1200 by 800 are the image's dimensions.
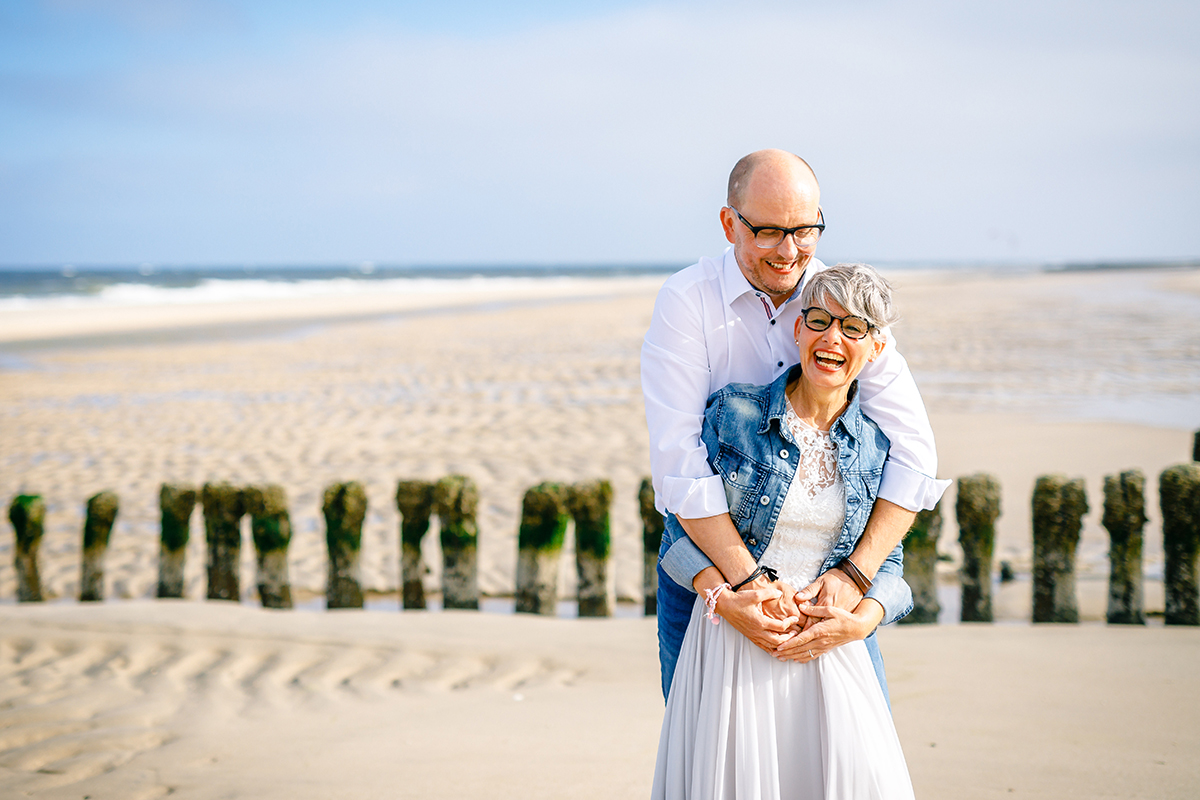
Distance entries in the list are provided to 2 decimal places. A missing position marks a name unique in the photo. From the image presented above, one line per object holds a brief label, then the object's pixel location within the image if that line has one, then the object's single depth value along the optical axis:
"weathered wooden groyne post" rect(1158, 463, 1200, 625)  4.93
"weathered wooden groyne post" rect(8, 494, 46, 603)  5.79
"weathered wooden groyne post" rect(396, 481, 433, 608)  5.36
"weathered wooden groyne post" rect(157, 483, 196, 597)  5.60
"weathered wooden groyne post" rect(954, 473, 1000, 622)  5.06
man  2.67
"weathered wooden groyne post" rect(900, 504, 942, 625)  5.01
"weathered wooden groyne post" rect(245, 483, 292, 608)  5.50
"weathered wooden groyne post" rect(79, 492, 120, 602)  5.71
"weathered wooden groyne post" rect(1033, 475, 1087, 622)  5.04
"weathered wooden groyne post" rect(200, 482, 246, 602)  5.55
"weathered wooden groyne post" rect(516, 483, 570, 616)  5.29
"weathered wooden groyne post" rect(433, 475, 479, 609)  5.34
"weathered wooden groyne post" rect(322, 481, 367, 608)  5.45
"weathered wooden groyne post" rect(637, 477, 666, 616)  5.06
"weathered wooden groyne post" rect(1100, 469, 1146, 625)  4.98
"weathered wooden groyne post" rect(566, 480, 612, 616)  5.29
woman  2.62
